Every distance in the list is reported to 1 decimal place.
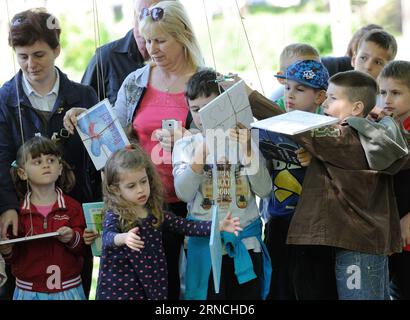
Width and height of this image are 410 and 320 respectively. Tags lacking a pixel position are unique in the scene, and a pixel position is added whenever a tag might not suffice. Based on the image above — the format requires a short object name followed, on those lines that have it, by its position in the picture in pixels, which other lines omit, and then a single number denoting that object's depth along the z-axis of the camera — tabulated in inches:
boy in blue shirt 259.7
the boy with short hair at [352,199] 248.1
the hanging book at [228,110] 237.4
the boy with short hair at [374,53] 321.6
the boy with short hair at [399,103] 275.5
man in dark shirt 302.0
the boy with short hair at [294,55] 303.9
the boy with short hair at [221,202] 253.9
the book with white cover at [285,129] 231.0
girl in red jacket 257.9
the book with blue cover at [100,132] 261.5
